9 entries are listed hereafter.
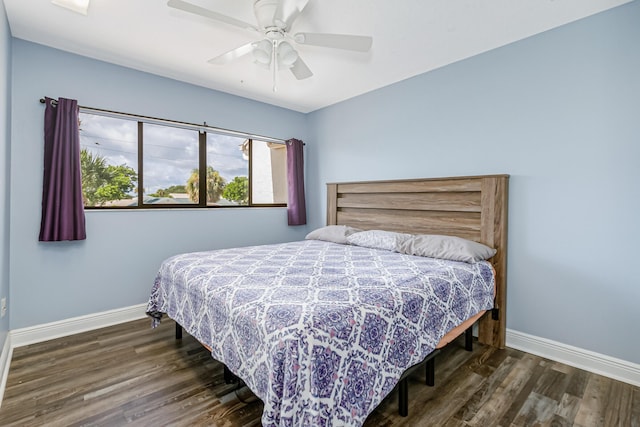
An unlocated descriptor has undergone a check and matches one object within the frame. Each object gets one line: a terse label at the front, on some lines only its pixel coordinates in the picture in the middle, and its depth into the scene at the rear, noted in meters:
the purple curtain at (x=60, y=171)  2.53
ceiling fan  1.82
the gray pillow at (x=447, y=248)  2.39
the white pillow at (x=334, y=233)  3.38
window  2.93
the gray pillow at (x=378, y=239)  2.88
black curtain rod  2.79
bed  1.23
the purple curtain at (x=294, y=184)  4.22
